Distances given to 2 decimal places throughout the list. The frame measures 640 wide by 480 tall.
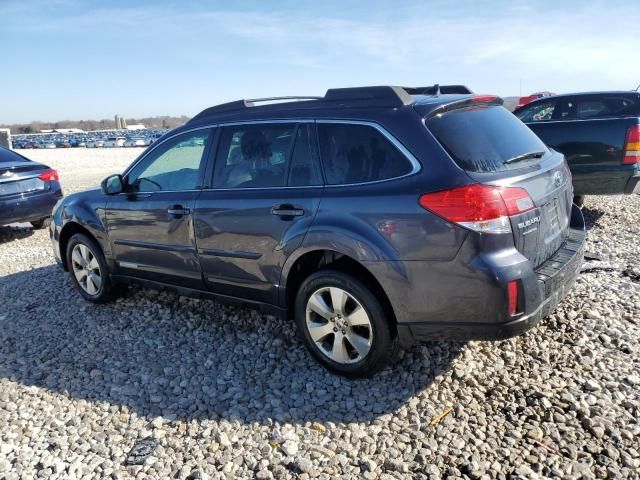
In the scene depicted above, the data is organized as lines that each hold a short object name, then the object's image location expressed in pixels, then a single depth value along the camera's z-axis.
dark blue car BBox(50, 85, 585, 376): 2.96
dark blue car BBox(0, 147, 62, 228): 8.04
